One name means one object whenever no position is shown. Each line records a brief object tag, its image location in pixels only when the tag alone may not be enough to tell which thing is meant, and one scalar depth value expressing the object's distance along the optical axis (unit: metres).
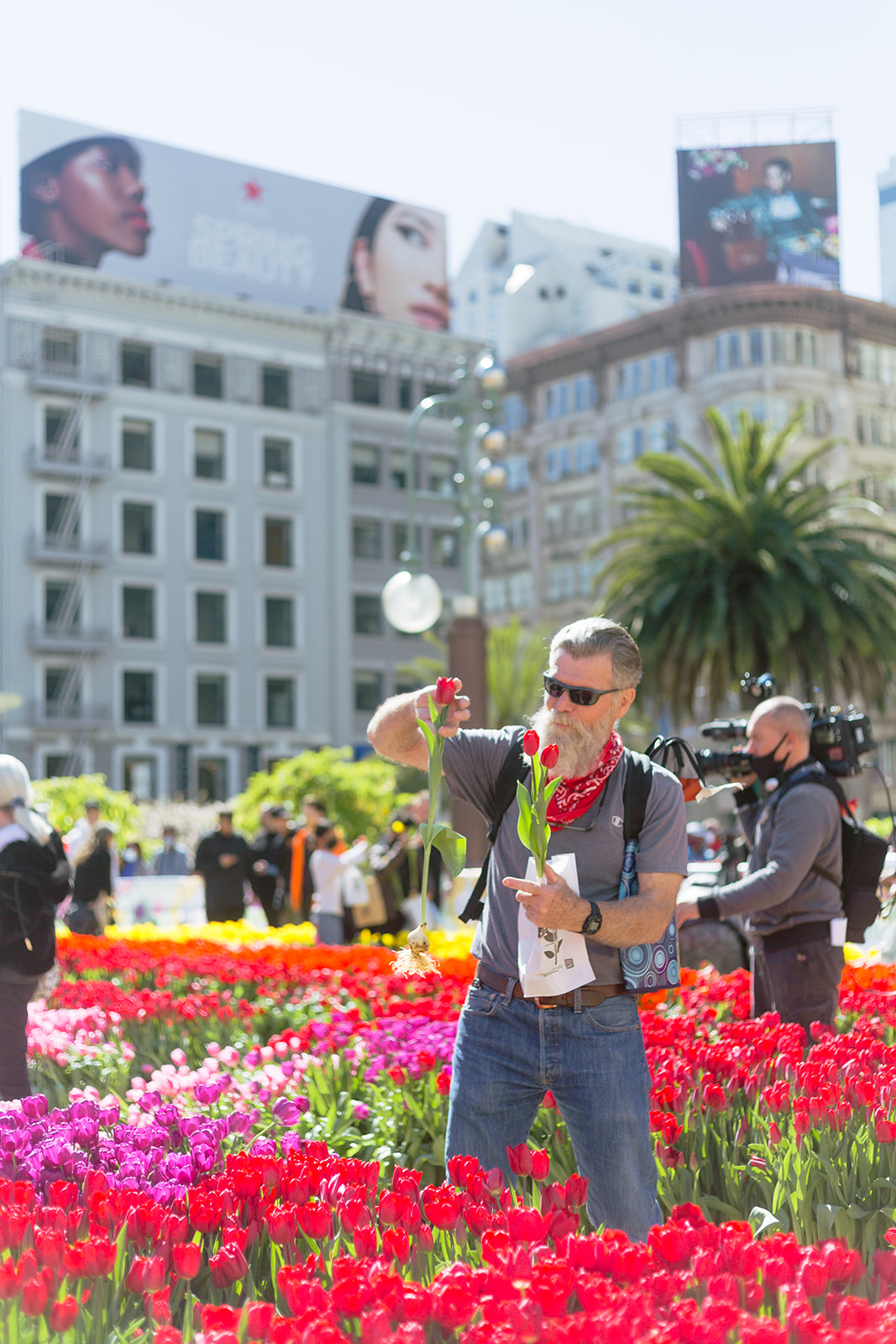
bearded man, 3.79
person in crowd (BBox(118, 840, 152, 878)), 29.38
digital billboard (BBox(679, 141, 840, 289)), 50.28
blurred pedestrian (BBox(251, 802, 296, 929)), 17.59
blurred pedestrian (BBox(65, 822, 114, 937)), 14.09
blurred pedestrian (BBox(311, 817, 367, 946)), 13.59
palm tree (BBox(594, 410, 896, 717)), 22.22
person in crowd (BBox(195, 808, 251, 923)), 16.14
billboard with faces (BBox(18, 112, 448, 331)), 54.94
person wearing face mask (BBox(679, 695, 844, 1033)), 5.79
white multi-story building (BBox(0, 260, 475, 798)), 52.12
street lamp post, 14.50
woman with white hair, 5.91
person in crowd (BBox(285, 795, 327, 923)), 14.94
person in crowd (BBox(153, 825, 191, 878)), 25.66
